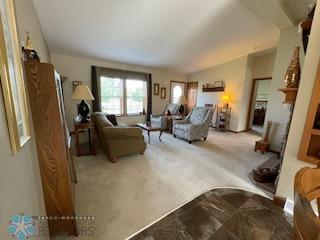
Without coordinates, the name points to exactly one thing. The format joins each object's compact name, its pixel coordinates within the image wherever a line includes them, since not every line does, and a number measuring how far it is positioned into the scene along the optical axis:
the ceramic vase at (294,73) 1.66
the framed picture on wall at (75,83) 4.32
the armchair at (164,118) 5.04
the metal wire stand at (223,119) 5.57
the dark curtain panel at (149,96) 5.80
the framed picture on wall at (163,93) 6.42
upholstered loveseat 2.62
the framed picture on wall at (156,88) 6.13
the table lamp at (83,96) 2.90
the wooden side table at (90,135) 2.91
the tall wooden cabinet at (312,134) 1.37
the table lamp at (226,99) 5.49
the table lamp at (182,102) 5.58
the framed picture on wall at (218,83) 5.67
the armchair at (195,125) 3.95
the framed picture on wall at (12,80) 0.63
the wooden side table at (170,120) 5.00
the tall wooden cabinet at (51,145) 1.09
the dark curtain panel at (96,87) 4.55
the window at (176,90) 6.75
